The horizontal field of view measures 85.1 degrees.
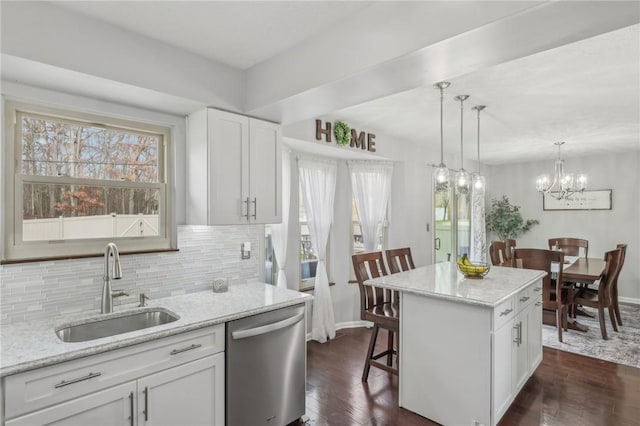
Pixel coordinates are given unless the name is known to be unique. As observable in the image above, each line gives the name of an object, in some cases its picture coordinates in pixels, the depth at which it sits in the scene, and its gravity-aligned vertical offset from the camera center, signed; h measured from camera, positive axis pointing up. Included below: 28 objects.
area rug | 3.58 -1.48
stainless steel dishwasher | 2.06 -0.99
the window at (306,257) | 4.07 -0.54
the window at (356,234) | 4.61 -0.30
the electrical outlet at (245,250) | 2.93 -0.32
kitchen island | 2.27 -0.94
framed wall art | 5.99 +0.18
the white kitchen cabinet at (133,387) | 1.45 -0.83
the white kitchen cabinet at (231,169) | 2.39 +0.31
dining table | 3.99 -0.73
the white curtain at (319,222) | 3.95 -0.13
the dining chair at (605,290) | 4.02 -0.91
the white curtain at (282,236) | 3.60 -0.25
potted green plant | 6.70 -0.18
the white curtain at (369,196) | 4.48 +0.21
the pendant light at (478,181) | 3.78 +0.33
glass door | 5.63 -0.22
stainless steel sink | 1.92 -0.67
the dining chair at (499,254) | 4.75 -0.59
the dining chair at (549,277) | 3.81 -0.72
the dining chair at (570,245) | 5.72 -0.55
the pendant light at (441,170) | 2.80 +0.36
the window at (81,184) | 1.99 +0.17
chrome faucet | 2.00 -0.44
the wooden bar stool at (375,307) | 2.90 -0.85
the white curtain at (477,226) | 6.62 -0.29
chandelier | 4.77 +0.42
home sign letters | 3.55 +0.83
